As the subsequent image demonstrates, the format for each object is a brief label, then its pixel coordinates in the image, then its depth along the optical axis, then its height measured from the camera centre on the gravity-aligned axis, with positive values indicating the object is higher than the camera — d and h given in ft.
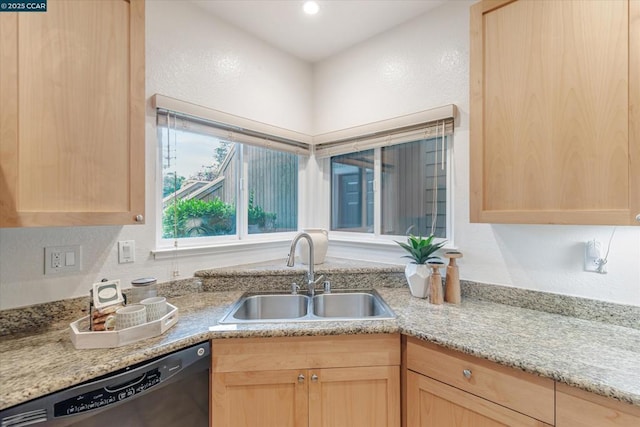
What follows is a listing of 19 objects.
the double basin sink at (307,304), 5.82 -1.80
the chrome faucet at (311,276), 5.82 -1.25
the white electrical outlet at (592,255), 4.31 -0.60
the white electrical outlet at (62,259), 4.23 -0.63
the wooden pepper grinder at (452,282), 5.16 -1.19
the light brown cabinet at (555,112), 3.40 +1.33
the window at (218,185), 5.73 +0.71
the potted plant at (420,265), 5.45 -0.95
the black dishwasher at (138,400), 2.76 -1.94
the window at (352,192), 7.64 +0.62
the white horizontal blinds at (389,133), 5.86 +1.90
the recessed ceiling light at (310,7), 5.81 +4.18
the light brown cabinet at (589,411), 2.73 -1.90
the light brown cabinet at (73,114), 3.18 +1.23
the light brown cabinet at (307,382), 4.10 -2.36
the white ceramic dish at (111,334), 3.47 -1.45
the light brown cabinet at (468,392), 3.21 -2.15
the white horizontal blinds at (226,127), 5.46 +1.95
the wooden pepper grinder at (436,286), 5.13 -1.25
